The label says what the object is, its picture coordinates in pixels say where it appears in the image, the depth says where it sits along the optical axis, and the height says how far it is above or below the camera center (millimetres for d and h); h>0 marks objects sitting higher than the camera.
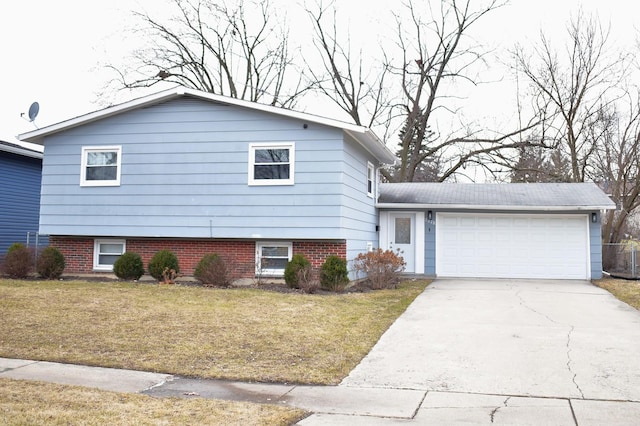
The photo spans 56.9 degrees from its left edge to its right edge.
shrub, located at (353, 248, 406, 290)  14727 -279
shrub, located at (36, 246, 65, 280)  14695 -332
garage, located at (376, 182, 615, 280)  17812 +736
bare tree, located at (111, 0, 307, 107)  29984 +10295
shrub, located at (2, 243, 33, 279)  14633 -325
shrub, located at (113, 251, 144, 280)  14797 -393
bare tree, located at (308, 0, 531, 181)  30094 +8075
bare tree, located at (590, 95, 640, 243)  25578 +4333
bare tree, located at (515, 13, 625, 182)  26391 +7314
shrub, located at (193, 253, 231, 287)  13641 -458
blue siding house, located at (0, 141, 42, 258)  19422 +1948
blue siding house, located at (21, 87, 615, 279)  14695 +1627
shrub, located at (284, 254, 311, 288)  13477 -377
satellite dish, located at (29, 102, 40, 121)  18844 +4418
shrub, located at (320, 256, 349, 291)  13750 -463
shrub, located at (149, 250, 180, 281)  14523 -319
